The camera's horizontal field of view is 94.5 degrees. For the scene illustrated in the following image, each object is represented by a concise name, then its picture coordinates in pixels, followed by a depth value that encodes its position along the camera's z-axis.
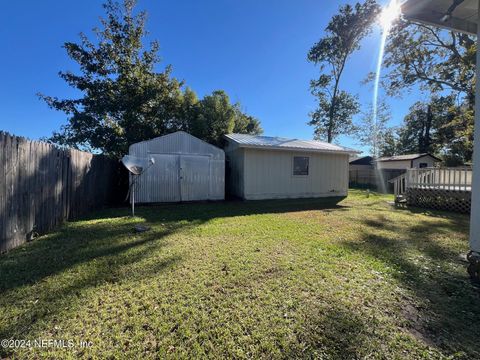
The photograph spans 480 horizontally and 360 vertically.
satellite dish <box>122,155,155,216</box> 6.49
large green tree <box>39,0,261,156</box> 13.88
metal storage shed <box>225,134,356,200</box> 10.27
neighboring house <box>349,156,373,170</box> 27.95
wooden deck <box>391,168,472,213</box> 7.98
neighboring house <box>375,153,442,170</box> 21.58
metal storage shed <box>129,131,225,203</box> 8.79
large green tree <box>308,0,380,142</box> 18.33
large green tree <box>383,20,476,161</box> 13.63
